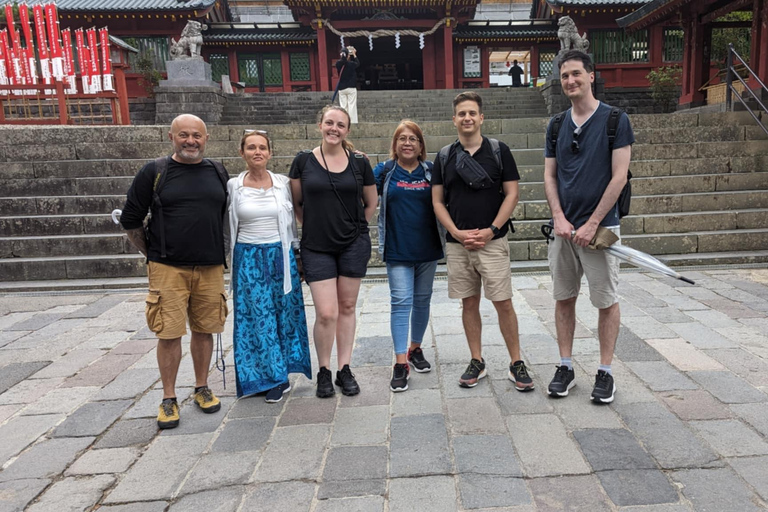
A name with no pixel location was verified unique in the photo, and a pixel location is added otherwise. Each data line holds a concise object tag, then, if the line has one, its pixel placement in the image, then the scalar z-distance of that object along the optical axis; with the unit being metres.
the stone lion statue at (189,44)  12.05
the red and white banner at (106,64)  11.61
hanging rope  17.39
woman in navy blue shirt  3.15
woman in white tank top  2.96
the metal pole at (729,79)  9.09
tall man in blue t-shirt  2.69
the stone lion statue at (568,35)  12.72
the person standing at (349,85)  11.05
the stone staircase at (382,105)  14.05
